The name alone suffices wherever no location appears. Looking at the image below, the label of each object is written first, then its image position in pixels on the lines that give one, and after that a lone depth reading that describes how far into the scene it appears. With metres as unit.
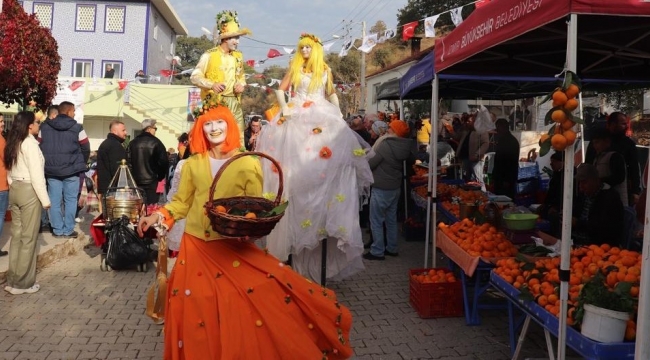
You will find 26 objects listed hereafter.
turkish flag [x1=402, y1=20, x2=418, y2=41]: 12.71
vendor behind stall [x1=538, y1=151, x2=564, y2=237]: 7.14
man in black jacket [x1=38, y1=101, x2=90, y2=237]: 8.59
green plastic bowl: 5.38
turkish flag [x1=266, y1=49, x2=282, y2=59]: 15.83
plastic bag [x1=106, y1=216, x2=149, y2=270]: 7.17
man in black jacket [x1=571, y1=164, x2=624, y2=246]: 5.51
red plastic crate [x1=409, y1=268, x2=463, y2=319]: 5.59
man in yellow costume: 5.78
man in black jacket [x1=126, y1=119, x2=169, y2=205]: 8.51
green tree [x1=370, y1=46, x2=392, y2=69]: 48.59
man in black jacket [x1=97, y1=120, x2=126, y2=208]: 8.54
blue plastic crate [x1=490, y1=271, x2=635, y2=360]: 3.02
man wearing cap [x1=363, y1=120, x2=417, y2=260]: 7.91
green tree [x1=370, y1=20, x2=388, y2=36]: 57.60
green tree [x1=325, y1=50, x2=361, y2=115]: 46.91
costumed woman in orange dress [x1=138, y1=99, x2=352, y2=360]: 3.27
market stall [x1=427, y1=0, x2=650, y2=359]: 3.22
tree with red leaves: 8.38
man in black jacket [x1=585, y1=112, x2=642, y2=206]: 7.36
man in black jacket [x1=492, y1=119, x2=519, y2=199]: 9.90
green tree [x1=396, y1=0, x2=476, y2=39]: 37.47
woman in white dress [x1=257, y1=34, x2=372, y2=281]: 5.88
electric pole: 28.41
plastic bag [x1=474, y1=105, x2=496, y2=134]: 12.10
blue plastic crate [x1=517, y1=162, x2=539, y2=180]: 11.33
